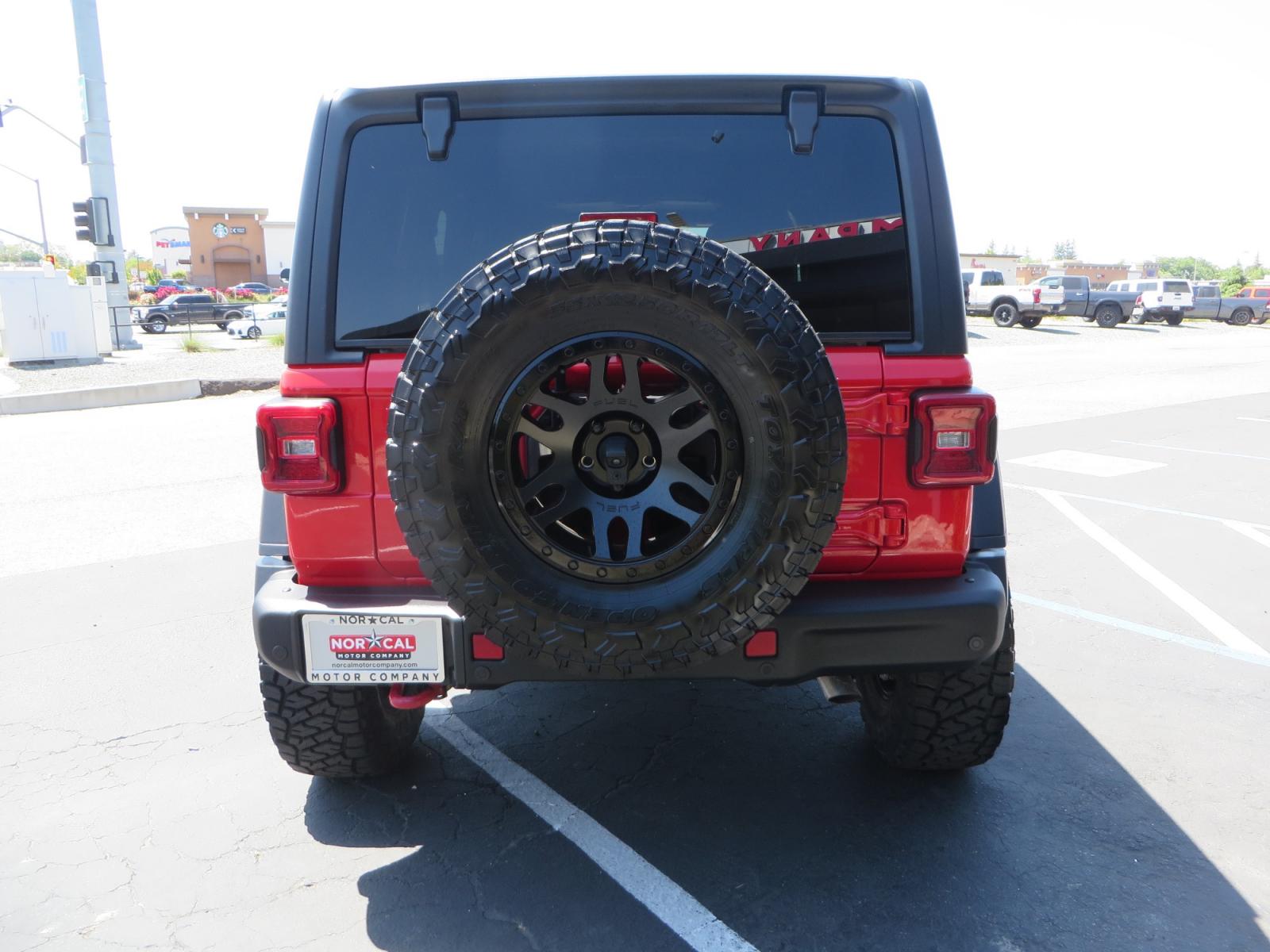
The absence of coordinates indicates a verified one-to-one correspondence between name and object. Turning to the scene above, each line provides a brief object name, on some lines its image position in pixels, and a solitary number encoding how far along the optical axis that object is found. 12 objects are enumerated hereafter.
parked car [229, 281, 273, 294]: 57.38
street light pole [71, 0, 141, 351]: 21.02
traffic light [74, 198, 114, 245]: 21.84
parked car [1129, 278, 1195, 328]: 38.56
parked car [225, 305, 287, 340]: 31.33
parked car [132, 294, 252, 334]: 39.69
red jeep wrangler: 2.27
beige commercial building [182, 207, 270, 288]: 75.69
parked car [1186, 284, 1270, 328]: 42.53
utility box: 19.70
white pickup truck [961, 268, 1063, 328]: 33.66
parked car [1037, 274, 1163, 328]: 37.19
